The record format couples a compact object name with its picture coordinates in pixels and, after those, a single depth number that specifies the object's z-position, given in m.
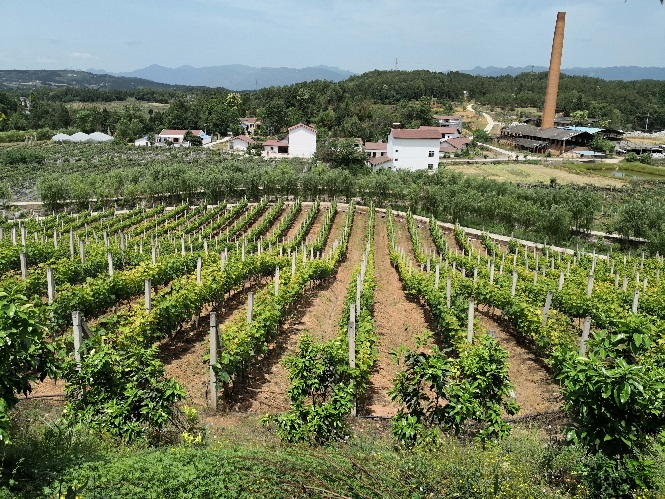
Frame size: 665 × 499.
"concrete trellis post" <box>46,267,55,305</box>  12.55
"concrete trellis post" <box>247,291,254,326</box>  12.09
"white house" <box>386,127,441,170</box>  59.44
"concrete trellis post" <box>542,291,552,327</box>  13.58
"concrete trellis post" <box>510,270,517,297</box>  16.17
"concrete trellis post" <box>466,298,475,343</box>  12.24
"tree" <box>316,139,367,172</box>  61.00
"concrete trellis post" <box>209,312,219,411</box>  9.34
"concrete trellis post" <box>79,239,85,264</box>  17.24
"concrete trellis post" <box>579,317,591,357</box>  10.58
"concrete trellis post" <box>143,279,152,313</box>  12.48
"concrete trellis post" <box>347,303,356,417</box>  10.03
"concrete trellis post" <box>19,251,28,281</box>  14.73
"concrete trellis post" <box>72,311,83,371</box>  8.86
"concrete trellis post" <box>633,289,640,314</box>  15.05
